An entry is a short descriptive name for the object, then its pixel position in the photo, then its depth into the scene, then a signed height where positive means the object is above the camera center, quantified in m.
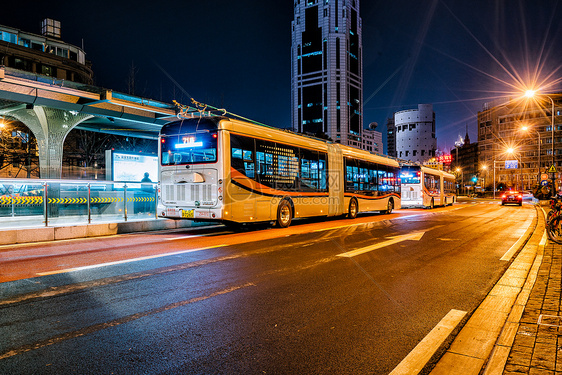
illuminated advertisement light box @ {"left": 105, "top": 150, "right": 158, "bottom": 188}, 17.38 +1.11
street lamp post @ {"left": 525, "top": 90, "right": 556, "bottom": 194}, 22.55 +1.88
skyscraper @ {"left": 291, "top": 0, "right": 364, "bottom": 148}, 163.25 +54.15
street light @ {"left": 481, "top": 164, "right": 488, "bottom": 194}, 111.29 +3.33
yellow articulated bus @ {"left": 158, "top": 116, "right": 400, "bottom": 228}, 11.48 +0.53
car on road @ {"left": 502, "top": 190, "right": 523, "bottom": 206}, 37.78 -1.09
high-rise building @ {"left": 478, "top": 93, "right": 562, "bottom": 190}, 103.50 +14.73
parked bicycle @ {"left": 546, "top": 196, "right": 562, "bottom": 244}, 10.11 -0.97
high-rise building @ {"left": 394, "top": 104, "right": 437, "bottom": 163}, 163.25 +24.04
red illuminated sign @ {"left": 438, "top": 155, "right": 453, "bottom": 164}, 112.13 +8.75
